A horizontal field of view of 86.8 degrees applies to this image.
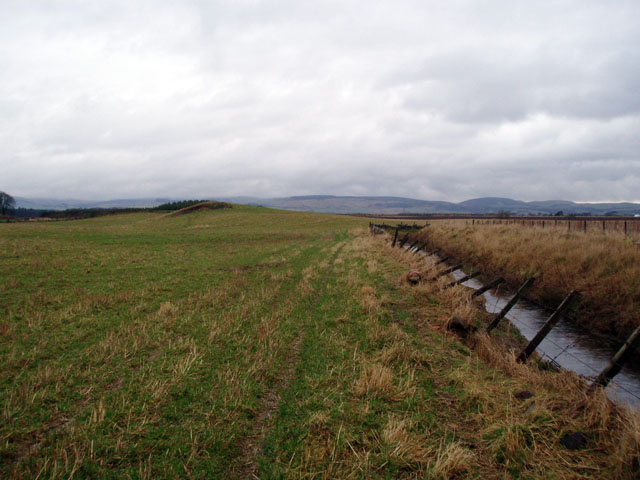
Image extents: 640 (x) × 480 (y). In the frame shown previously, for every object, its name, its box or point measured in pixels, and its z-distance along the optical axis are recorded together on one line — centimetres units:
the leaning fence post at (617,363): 599
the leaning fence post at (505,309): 930
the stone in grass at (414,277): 1482
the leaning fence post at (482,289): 1109
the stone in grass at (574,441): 464
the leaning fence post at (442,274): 1522
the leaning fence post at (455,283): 1352
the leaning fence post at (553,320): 731
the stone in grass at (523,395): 582
